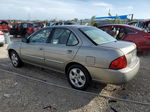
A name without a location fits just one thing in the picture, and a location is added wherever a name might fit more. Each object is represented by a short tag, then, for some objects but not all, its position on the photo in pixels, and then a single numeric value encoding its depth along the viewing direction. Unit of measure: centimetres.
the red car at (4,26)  1647
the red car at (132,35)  650
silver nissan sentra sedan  304
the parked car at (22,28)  1605
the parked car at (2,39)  968
